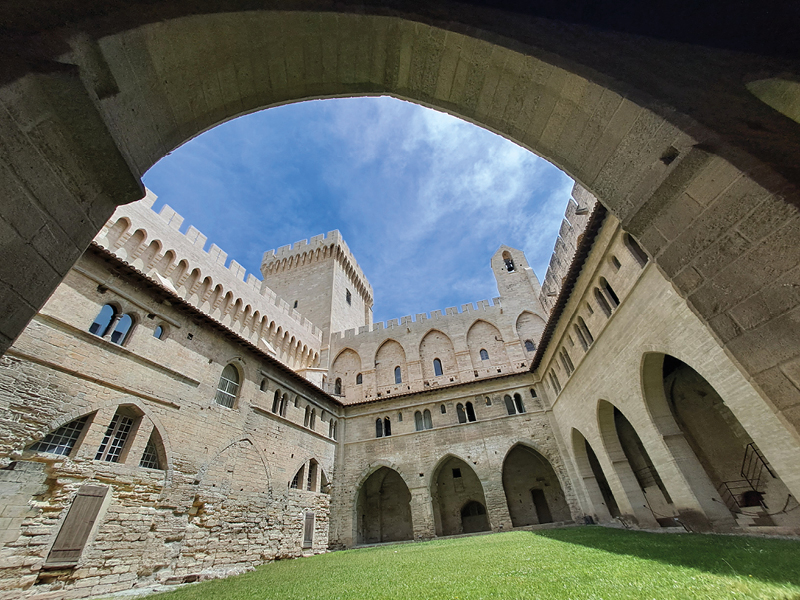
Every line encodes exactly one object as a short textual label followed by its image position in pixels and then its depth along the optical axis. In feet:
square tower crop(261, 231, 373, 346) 88.12
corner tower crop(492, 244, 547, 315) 73.72
